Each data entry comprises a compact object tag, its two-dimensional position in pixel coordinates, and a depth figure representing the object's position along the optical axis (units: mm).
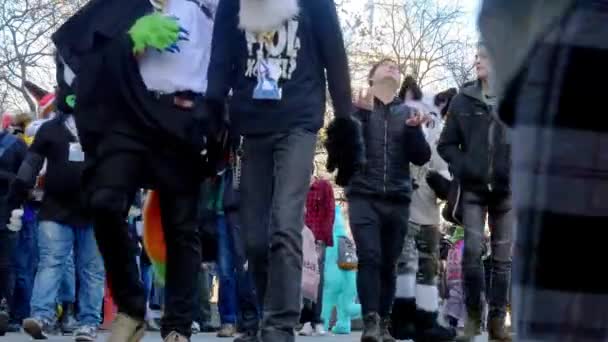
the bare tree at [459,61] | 45281
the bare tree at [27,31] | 35688
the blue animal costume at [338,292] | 15562
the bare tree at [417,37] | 47094
